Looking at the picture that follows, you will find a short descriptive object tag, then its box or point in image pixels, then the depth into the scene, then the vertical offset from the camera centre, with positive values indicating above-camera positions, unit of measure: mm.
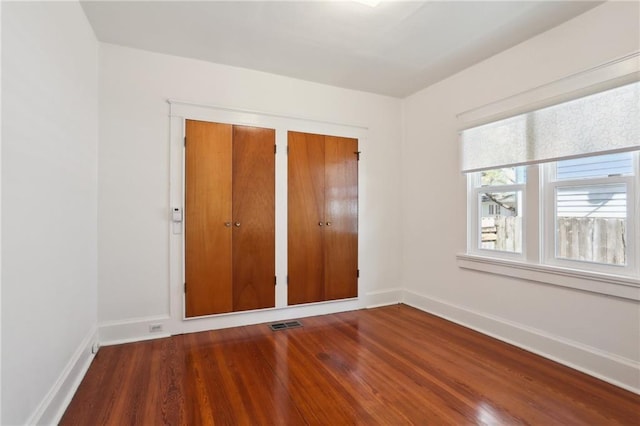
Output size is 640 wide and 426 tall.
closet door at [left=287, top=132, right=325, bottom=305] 3414 -42
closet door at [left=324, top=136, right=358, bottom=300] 3617 -55
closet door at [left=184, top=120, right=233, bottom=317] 2945 -47
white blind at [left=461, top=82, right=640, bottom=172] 2035 +650
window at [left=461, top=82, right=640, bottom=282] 2084 +243
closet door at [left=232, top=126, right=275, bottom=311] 3131 -49
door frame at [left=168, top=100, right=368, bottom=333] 2900 +144
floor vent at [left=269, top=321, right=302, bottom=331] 3090 -1169
